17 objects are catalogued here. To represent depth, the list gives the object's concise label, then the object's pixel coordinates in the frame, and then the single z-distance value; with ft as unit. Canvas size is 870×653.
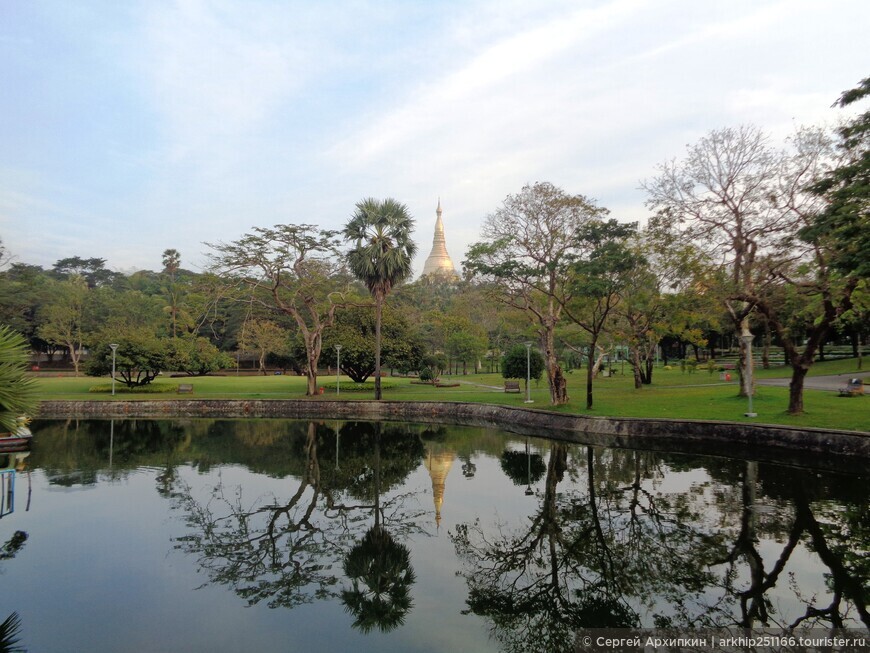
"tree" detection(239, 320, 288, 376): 185.78
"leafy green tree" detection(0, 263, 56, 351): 179.14
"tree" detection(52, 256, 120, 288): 287.28
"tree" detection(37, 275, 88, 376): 176.24
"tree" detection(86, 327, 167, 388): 121.49
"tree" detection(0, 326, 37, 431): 30.99
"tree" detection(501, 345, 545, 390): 111.45
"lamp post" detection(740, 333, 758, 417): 66.09
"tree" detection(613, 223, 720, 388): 72.79
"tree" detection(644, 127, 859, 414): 61.11
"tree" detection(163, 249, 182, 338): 196.75
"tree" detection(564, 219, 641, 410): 74.95
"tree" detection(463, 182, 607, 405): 82.64
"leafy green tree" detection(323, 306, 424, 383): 126.41
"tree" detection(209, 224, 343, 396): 102.53
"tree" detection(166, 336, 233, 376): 126.82
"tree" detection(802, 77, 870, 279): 46.24
